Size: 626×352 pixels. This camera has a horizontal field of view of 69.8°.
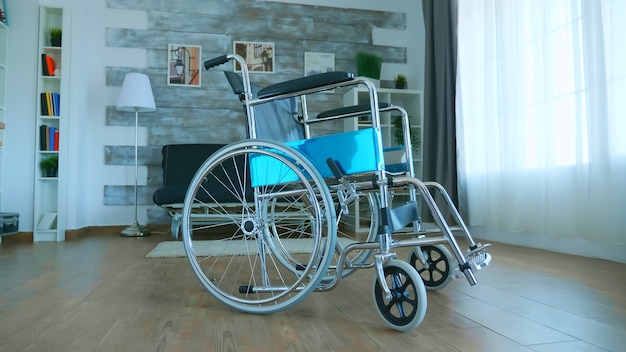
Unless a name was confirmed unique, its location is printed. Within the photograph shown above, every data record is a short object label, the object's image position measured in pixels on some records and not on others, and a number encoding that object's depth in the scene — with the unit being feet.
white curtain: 6.43
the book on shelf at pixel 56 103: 10.82
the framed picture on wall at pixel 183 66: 12.87
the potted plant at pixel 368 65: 12.85
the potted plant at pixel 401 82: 13.10
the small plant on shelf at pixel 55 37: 10.98
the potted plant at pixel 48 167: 10.74
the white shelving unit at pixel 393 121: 12.32
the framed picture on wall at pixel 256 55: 13.20
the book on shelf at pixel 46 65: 10.80
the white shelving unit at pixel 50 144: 10.60
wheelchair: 3.43
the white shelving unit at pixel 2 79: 10.44
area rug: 7.95
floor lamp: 11.51
